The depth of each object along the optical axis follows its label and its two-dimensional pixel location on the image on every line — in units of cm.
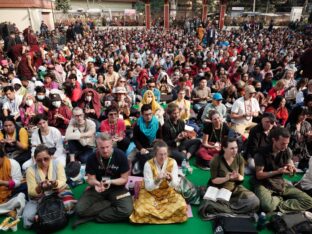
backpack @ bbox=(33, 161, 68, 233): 337
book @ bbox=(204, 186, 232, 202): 357
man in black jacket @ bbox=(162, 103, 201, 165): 493
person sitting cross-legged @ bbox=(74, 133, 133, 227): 357
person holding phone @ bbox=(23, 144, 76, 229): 346
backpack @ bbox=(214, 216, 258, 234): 315
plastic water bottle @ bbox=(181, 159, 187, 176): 481
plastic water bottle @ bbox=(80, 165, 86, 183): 461
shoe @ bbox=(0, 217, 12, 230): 343
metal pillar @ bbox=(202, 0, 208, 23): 2598
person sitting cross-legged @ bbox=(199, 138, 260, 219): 357
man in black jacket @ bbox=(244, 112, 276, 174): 444
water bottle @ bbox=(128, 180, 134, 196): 416
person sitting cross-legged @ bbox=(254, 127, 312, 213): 360
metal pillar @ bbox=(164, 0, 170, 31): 2641
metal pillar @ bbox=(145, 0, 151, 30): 2678
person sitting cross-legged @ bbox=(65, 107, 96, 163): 475
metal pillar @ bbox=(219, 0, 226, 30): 2541
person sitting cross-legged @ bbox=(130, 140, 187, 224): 354
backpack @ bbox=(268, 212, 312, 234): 315
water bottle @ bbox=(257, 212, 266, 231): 346
